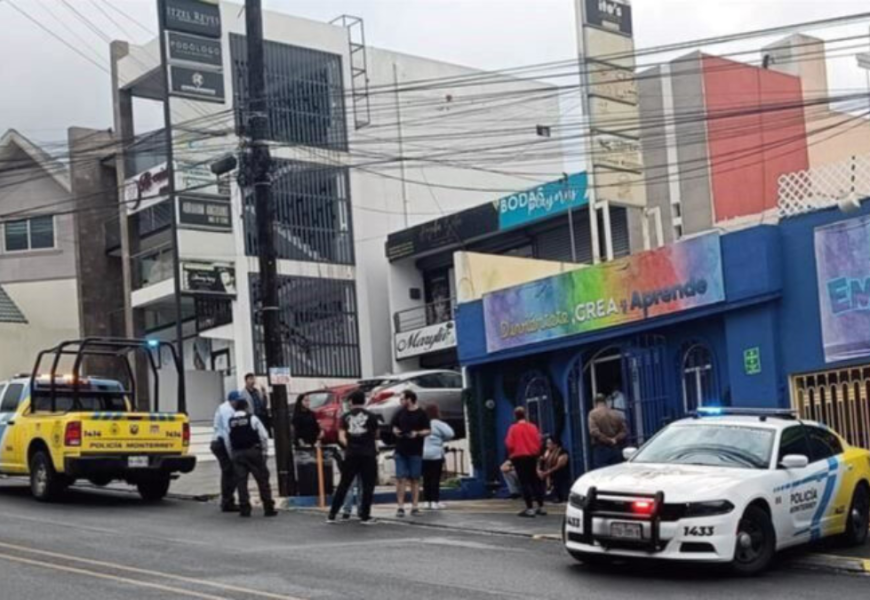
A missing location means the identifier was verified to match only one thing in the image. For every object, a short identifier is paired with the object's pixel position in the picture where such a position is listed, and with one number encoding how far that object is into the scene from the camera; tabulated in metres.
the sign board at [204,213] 37.16
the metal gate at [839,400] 16.83
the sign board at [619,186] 24.91
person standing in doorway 18.20
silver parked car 26.84
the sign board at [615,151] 24.36
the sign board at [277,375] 19.30
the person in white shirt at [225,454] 17.92
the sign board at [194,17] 37.03
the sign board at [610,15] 25.09
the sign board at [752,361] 17.81
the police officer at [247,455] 17.38
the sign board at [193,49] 37.47
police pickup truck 18.27
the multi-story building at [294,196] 37.88
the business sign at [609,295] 18.47
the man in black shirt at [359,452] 16.64
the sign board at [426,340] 35.81
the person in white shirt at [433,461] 18.62
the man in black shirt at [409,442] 17.67
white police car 11.81
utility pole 19.36
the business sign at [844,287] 16.66
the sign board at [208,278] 37.19
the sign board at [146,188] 38.94
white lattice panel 17.05
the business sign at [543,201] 32.28
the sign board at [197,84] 37.25
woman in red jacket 17.83
